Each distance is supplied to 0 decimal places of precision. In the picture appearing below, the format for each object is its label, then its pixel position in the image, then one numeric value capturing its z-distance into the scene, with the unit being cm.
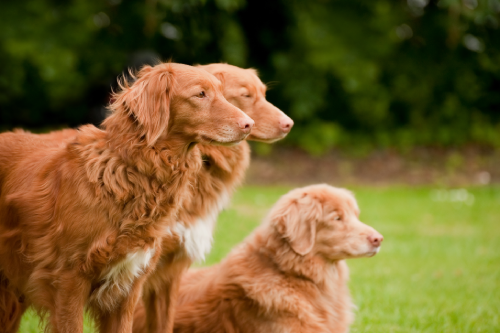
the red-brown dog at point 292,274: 905
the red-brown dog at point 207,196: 890
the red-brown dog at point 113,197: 707
